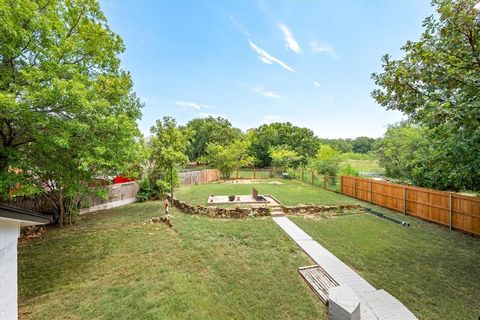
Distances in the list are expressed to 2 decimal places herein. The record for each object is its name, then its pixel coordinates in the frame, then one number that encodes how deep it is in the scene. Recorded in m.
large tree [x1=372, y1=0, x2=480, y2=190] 4.58
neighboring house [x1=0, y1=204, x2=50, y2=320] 2.64
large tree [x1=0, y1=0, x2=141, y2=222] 4.60
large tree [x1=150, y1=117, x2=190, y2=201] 12.38
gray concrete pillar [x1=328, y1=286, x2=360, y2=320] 3.09
